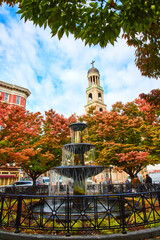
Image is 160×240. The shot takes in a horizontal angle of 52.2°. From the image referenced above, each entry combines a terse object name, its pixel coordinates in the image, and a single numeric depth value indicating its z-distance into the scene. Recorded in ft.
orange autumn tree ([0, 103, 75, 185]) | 45.44
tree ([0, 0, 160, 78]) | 10.50
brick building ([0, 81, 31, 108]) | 118.01
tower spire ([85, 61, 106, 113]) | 201.18
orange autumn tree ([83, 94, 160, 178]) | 52.47
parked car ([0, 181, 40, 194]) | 47.68
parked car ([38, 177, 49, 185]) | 121.05
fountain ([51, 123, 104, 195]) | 29.78
